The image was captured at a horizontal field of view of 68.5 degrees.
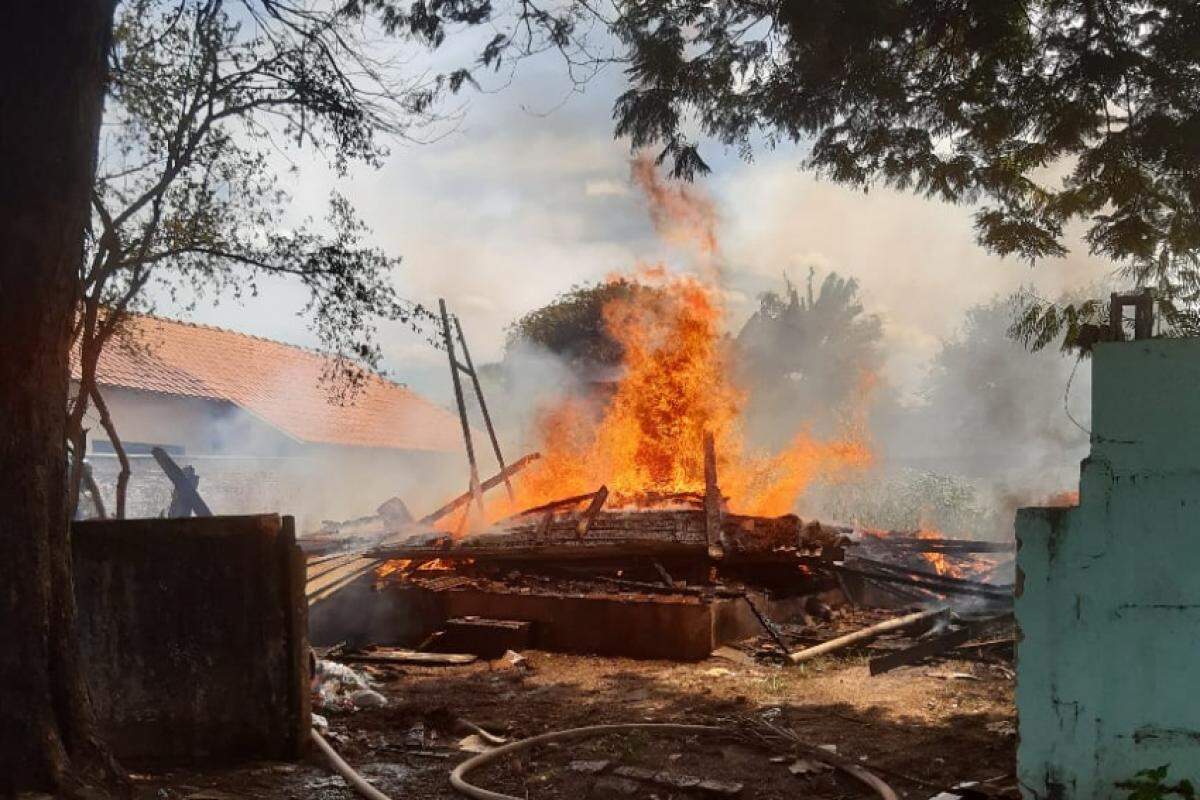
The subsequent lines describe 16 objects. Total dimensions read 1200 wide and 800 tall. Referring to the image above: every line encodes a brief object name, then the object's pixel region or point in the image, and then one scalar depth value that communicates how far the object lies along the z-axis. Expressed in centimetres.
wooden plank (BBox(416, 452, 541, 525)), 1591
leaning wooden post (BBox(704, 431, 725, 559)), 1204
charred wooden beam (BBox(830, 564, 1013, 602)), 1224
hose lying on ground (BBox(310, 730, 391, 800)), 521
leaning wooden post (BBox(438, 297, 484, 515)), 1497
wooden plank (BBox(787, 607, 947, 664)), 984
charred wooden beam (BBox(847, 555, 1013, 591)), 1257
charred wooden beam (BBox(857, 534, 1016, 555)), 1405
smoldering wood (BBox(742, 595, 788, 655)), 1035
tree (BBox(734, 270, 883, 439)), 3909
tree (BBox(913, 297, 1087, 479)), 3906
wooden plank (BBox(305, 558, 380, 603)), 1184
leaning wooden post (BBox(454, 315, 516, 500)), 1564
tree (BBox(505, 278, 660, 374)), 3584
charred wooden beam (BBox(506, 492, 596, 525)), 1448
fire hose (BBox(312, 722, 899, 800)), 526
